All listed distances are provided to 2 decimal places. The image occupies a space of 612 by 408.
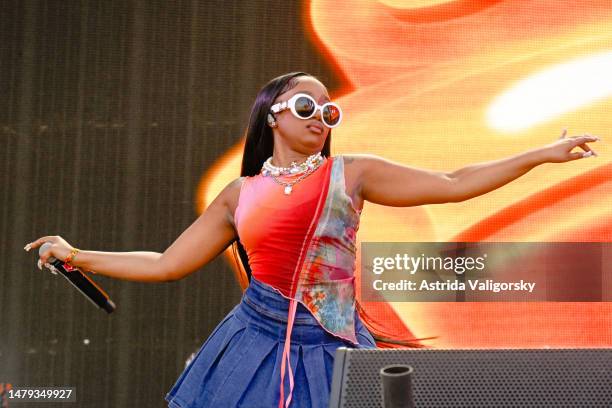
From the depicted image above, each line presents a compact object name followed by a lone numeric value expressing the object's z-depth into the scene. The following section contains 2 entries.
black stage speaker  6.47
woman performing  7.22
